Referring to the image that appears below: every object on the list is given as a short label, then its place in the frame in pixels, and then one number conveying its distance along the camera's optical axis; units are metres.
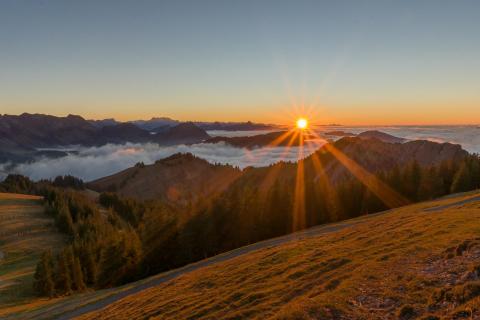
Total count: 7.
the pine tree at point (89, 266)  86.74
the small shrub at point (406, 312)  16.41
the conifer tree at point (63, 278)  79.62
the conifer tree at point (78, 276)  80.44
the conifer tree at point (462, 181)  86.69
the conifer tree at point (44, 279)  76.75
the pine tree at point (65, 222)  143.10
